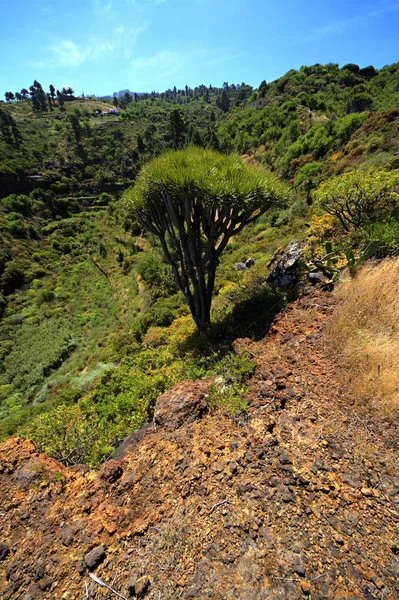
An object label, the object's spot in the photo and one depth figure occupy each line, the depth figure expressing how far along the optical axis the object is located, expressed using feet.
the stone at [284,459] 8.99
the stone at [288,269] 21.45
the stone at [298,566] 6.46
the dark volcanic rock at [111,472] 10.47
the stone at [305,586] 6.17
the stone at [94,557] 7.57
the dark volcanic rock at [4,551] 8.24
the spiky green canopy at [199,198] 19.49
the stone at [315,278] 19.21
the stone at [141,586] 6.86
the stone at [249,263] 43.79
